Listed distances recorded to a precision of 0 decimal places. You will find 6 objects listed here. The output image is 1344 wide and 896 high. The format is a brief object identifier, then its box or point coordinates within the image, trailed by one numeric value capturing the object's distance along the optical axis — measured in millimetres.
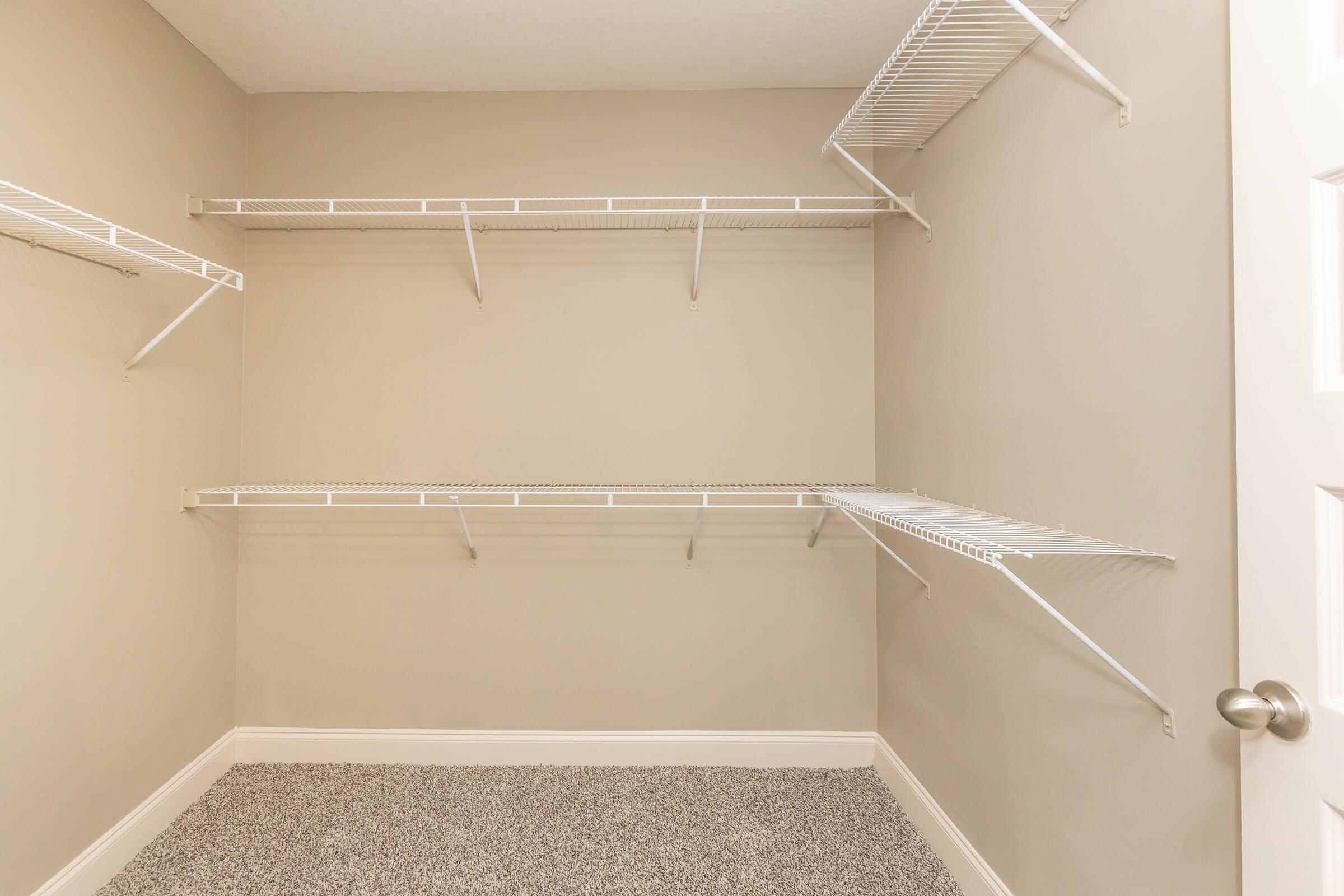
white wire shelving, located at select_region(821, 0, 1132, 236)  1250
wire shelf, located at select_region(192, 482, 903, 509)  1931
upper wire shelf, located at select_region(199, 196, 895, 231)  2125
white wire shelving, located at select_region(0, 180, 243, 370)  1256
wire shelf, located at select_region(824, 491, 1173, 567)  1072
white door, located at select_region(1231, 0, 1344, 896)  693
